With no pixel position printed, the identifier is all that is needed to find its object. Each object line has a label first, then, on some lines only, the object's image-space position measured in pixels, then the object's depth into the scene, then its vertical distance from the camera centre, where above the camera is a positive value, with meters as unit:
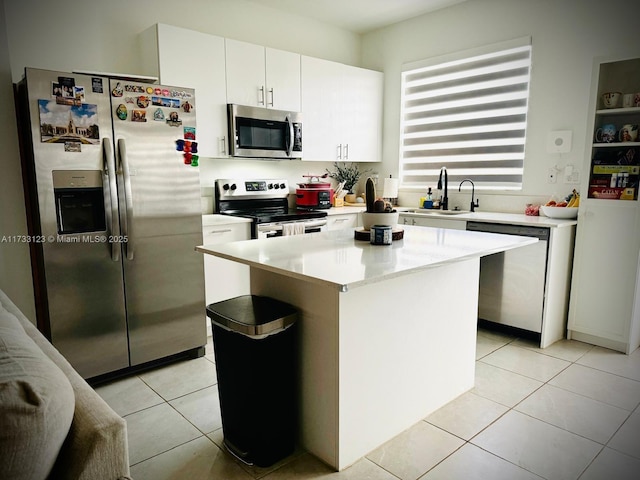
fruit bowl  3.34 -0.27
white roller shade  3.90 +0.57
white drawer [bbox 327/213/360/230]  4.08 -0.43
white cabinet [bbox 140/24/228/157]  3.20 +0.81
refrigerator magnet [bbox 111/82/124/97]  2.55 +0.50
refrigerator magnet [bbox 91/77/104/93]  2.48 +0.52
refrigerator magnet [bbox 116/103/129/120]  2.57 +0.38
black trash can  1.84 -0.86
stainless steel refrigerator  2.41 -0.23
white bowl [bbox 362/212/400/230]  2.44 -0.23
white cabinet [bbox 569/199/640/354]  3.01 -0.70
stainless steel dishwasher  3.24 -0.81
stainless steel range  3.58 -0.29
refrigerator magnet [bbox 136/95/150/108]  2.63 +0.45
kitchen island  1.83 -0.69
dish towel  3.63 -0.44
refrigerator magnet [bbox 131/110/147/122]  2.63 +0.36
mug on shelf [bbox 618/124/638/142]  3.04 +0.30
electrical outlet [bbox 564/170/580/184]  3.53 -0.01
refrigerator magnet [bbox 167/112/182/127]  2.77 +0.36
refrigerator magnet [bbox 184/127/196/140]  2.85 +0.28
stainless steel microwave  3.63 +0.38
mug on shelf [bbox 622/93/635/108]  3.05 +0.53
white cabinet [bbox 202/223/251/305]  3.32 -0.73
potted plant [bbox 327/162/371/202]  4.95 +0.02
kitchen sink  4.10 -0.33
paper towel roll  4.52 -0.11
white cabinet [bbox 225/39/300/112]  3.59 +0.86
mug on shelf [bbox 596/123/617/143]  3.10 +0.30
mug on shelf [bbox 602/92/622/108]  3.10 +0.55
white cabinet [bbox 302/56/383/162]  4.20 +0.66
